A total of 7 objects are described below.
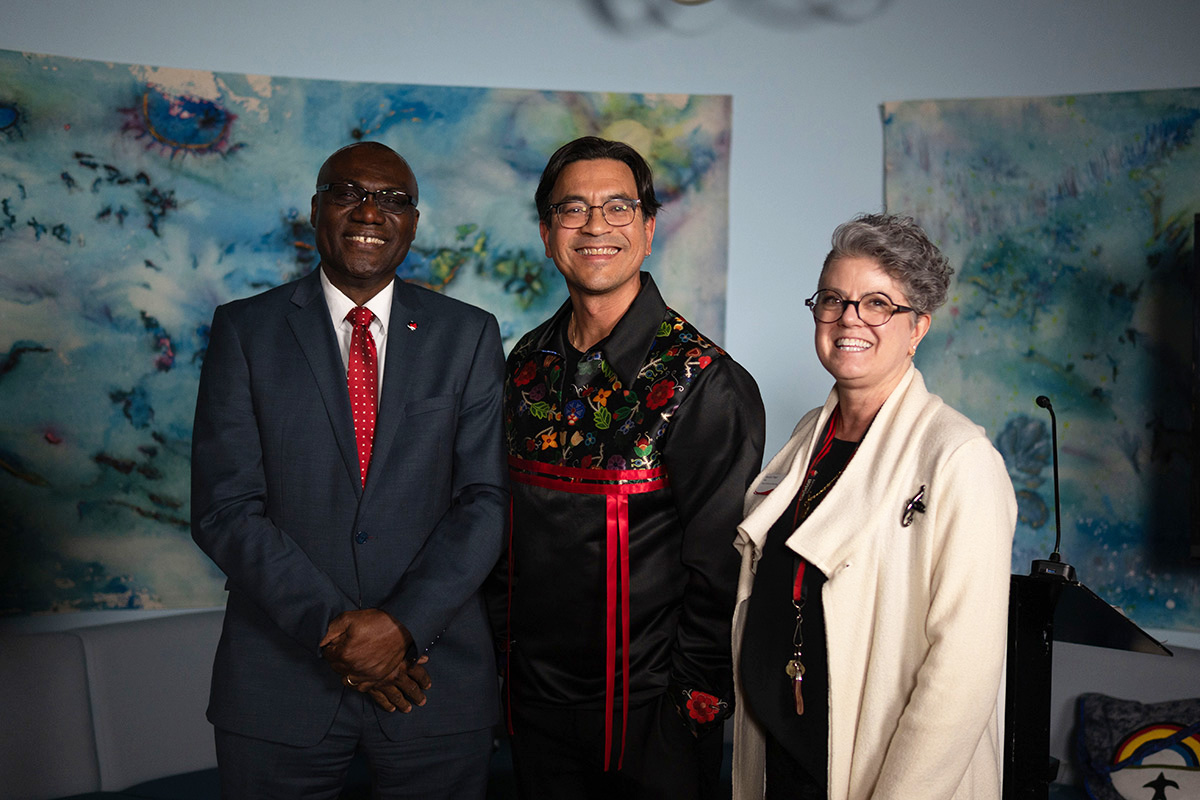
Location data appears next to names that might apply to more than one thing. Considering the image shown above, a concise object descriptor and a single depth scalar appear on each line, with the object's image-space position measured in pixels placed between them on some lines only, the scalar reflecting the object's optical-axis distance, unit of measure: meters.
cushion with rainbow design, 2.66
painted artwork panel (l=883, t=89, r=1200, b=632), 3.17
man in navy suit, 1.83
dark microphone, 1.96
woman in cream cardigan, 1.51
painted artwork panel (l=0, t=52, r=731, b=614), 3.19
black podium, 1.98
